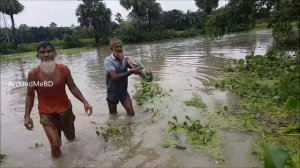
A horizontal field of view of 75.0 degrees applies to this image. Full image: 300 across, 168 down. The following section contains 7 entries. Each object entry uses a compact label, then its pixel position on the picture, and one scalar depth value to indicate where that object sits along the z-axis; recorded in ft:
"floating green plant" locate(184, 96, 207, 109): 12.94
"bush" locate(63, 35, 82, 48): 81.91
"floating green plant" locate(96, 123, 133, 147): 9.91
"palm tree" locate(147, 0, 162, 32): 103.28
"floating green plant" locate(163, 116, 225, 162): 8.57
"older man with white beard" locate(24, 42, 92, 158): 8.72
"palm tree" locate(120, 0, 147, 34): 98.77
